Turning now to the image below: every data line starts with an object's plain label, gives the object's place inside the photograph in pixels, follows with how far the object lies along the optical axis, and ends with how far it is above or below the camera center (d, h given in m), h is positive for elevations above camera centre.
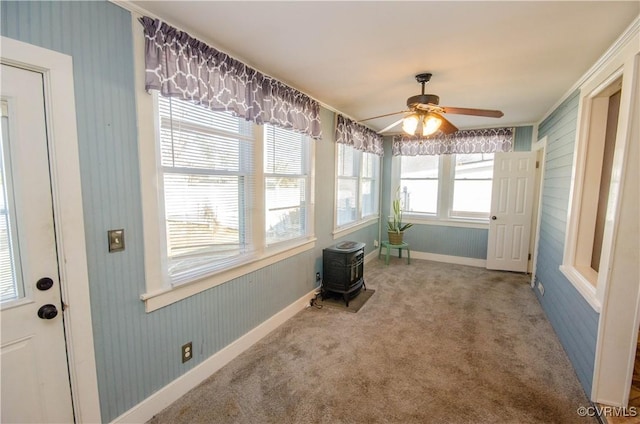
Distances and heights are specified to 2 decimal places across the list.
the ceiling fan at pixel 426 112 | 2.37 +0.62
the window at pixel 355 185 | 4.11 +0.00
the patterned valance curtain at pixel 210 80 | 1.62 +0.72
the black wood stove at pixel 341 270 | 3.33 -1.02
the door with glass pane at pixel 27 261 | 1.23 -0.37
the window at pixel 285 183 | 2.66 +0.01
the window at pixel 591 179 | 2.28 +0.07
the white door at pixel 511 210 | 4.39 -0.36
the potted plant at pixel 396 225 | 4.99 -0.74
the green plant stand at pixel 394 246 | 4.95 -1.06
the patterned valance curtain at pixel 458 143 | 4.54 +0.73
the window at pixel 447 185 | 4.86 +0.02
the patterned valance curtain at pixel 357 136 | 3.70 +0.72
